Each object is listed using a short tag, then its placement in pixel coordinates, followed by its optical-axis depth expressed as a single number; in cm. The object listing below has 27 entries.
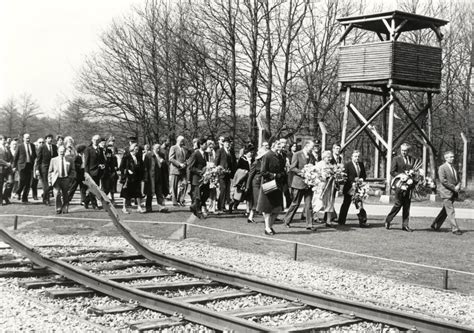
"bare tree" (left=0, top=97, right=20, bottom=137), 5325
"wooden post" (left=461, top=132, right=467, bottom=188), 2718
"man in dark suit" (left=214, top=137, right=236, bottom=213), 1831
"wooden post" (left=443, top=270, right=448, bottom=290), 990
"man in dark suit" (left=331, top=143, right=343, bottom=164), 1702
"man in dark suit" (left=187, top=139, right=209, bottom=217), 1720
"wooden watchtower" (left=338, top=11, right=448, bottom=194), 2655
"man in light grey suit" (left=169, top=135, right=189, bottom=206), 1988
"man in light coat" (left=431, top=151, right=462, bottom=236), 1578
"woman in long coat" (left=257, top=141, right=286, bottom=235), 1458
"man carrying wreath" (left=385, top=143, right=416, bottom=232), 1600
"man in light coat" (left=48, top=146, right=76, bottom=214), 1705
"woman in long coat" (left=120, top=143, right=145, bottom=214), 1811
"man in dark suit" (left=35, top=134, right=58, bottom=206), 1984
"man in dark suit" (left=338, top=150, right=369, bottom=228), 1678
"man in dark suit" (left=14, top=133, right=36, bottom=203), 1977
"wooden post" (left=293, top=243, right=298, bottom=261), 1199
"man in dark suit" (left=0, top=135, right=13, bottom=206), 1850
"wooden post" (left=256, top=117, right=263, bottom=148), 2002
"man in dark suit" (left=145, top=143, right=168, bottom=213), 1851
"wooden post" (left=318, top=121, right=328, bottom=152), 2530
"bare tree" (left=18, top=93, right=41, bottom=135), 5532
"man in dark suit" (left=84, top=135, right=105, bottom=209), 1823
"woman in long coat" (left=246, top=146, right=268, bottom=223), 1667
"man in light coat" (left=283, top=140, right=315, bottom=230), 1576
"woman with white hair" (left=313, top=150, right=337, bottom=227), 1602
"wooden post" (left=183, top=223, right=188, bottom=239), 1439
